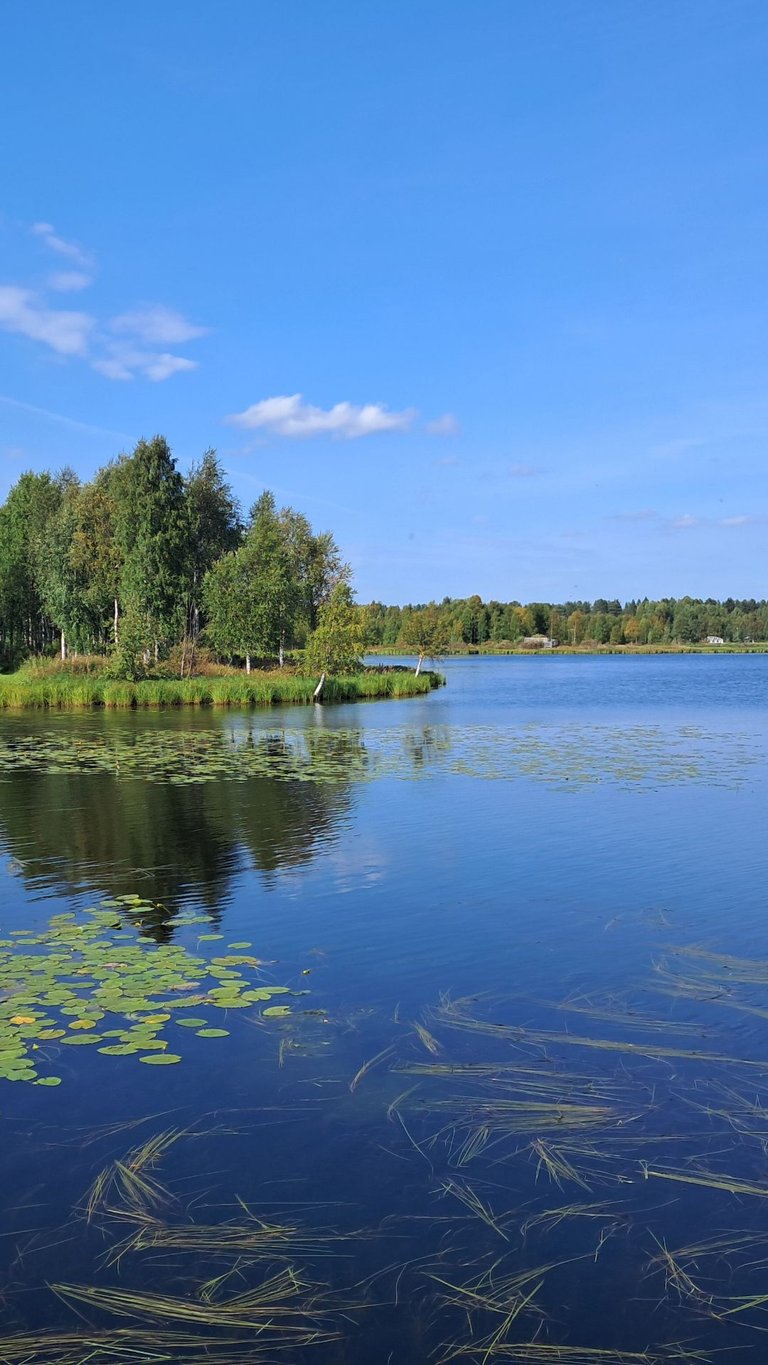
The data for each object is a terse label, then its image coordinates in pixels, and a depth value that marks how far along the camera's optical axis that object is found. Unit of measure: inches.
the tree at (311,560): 2901.1
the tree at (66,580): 2472.9
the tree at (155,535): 2322.8
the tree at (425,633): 2994.6
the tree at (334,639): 2078.0
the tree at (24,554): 2847.0
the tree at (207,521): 2659.9
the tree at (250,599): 2370.8
